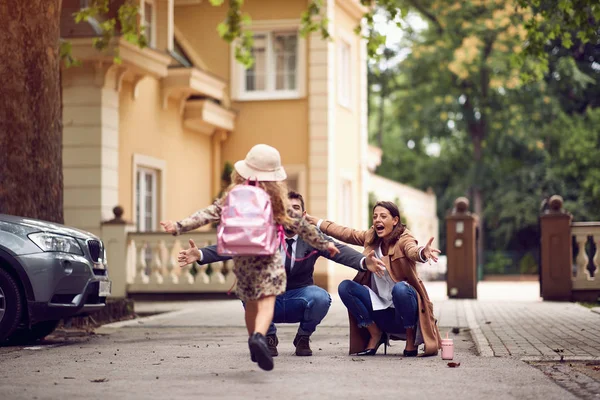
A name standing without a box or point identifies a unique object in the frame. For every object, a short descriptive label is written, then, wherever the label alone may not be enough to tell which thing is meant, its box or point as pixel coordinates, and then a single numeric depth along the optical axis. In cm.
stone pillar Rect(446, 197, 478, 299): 2122
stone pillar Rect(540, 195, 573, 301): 1998
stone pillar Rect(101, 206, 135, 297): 2064
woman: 998
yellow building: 2053
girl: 850
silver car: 1131
